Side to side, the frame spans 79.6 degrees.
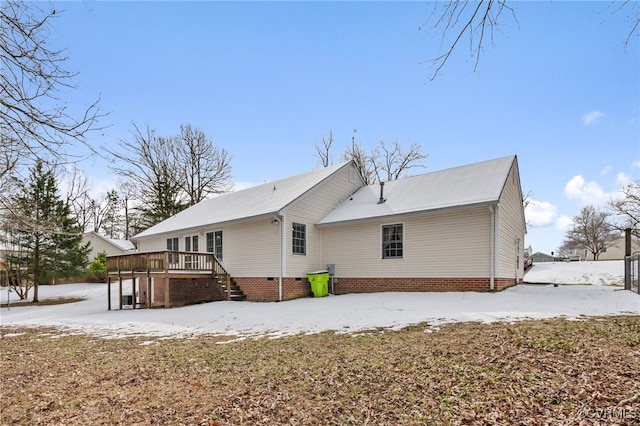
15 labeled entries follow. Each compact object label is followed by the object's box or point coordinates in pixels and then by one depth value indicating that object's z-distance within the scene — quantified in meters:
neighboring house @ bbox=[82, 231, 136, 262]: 37.94
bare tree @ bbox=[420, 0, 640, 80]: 3.70
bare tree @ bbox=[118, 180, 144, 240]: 33.84
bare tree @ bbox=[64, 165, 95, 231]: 39.16
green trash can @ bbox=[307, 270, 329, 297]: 15.19
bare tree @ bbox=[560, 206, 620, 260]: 54.12
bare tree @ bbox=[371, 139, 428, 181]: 33.06
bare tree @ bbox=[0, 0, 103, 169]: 3.65
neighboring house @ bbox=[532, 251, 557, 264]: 65.95
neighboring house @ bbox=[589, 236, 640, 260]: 55.66
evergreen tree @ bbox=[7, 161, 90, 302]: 22.53
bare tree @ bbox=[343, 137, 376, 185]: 33.19
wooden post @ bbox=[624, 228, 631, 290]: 13.52
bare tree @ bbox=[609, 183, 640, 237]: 34.66
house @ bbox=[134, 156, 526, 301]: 12.94
